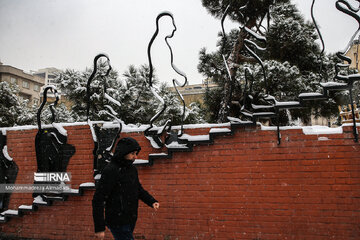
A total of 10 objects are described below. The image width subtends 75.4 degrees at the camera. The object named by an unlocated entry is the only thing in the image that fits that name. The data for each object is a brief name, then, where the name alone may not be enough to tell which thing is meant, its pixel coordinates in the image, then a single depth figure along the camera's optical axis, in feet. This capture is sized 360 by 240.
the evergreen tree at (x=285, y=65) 23.31
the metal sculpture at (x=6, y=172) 13.97
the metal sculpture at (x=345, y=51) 9.86
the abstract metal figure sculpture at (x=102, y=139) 12.62
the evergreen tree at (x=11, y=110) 44.32
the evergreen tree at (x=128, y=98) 33.63
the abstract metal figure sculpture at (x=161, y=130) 11.86
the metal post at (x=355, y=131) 9.82
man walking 6.51
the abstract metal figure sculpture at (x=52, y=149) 13.30
